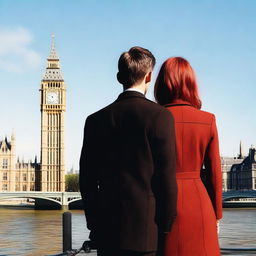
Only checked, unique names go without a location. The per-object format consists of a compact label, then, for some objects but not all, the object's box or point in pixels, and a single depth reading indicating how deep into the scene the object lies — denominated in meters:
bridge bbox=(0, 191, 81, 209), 48.00
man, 2.05
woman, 2.24
